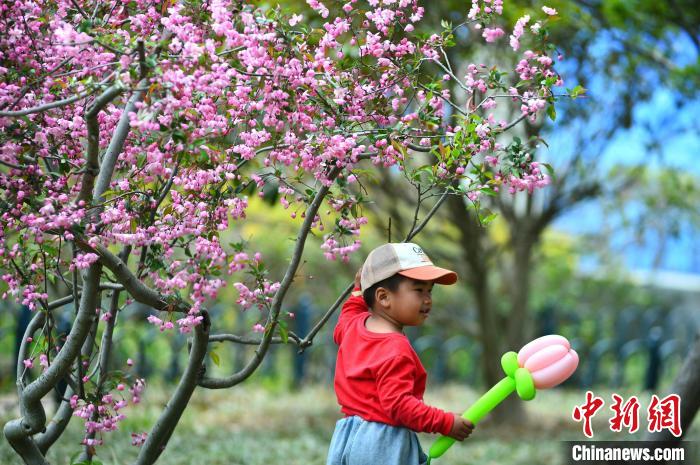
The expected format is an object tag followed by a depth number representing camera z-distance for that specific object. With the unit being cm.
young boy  634
